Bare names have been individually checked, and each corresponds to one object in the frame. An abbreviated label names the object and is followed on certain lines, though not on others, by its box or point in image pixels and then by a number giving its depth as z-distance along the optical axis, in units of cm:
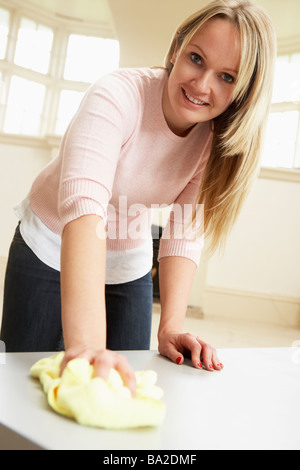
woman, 61
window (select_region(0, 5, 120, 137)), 586
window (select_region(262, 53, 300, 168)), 500
